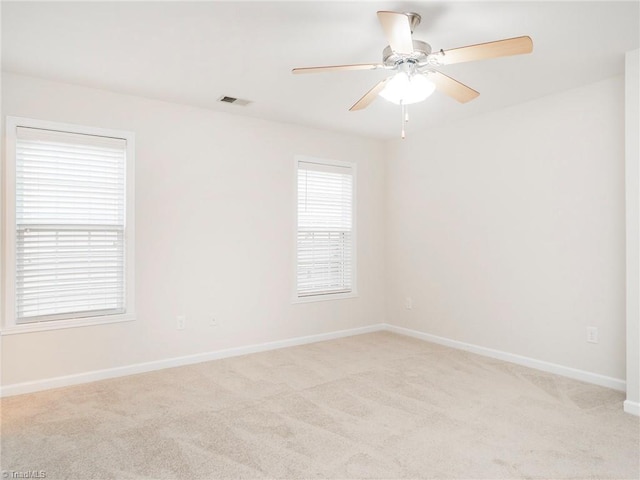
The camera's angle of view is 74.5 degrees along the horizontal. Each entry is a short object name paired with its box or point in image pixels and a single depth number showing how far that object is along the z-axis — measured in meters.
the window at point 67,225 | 3.32
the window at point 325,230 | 4.91
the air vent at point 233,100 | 3.87
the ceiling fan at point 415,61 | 2.10
